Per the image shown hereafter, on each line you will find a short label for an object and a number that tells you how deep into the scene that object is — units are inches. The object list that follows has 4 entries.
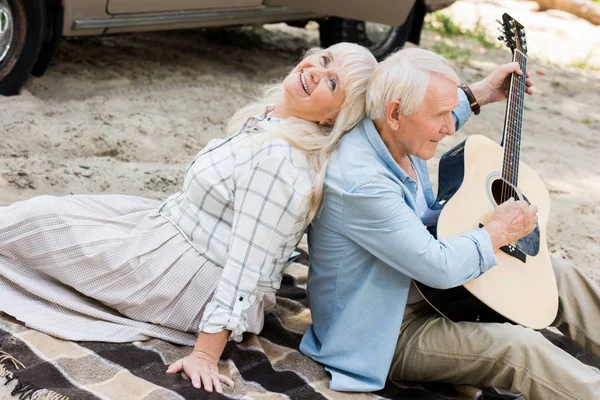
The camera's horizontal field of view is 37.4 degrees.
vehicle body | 202.5
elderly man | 104.0
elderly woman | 105.0
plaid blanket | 101.7
